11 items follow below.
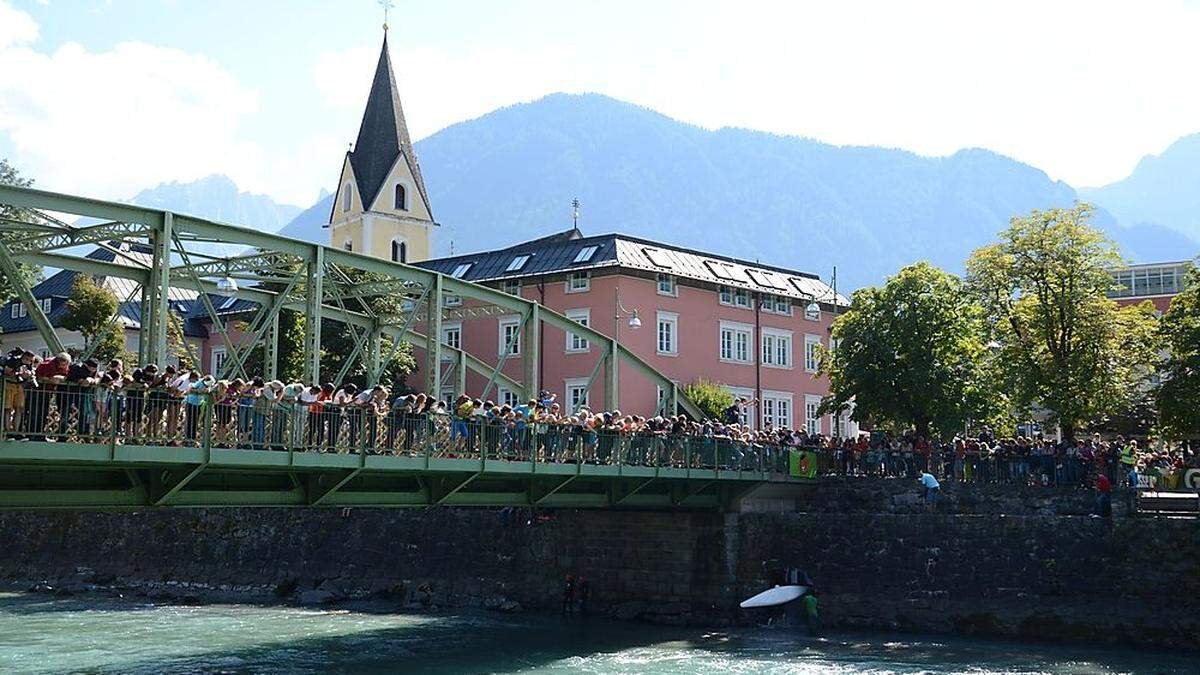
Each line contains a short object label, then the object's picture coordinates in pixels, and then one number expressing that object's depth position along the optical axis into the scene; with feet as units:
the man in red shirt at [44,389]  59.00
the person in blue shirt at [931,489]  123.75
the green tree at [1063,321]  135.85
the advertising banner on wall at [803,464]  128.88
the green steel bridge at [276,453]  66.39
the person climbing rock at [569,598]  128.06
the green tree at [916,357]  142.51
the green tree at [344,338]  165.07
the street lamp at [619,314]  165.78
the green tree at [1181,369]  124.16
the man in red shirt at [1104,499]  112.47
